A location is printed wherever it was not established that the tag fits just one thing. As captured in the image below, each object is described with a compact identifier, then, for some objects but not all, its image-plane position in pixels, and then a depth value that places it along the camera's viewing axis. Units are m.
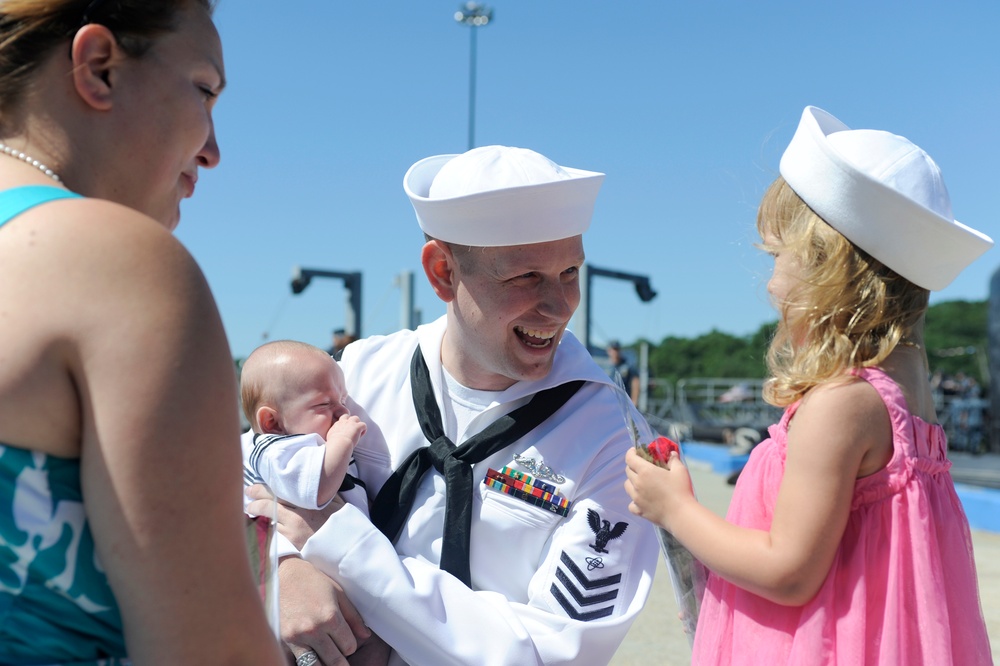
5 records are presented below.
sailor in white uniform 2.03
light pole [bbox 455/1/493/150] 25.39
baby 2.19
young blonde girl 1.82
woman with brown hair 0.96
